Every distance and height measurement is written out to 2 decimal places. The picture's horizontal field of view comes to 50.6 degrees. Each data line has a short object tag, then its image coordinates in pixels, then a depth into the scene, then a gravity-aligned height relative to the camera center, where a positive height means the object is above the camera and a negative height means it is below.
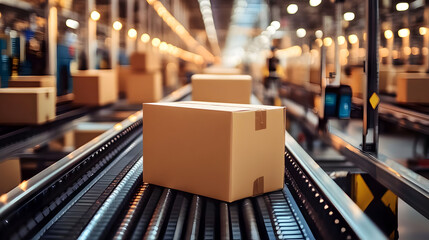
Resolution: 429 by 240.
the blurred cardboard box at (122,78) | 16.33 +0.47
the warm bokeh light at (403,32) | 16.30 +2.10
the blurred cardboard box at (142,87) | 12.64 +0.11
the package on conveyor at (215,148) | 2.92 -0.39
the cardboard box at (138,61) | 12.57 +0.83
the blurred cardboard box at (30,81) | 8.68 +0.20
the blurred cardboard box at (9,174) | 3.89 -0.80
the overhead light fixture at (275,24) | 17.82 +2.68
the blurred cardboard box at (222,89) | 6.80 +0.03
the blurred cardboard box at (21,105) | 7.33 -0.22
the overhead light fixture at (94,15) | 11.86 +1.99
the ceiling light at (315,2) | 10.49 +2.09
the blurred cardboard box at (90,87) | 10.91 +0.10
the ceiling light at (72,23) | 13.10 +2.02
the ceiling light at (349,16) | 13.45 +2.29
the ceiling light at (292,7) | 12.59 +2.33
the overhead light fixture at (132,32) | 15.04 +1.96
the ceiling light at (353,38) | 21.16 +2.45
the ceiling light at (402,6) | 10.85 +2.07
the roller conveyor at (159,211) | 2.57 -0.76
